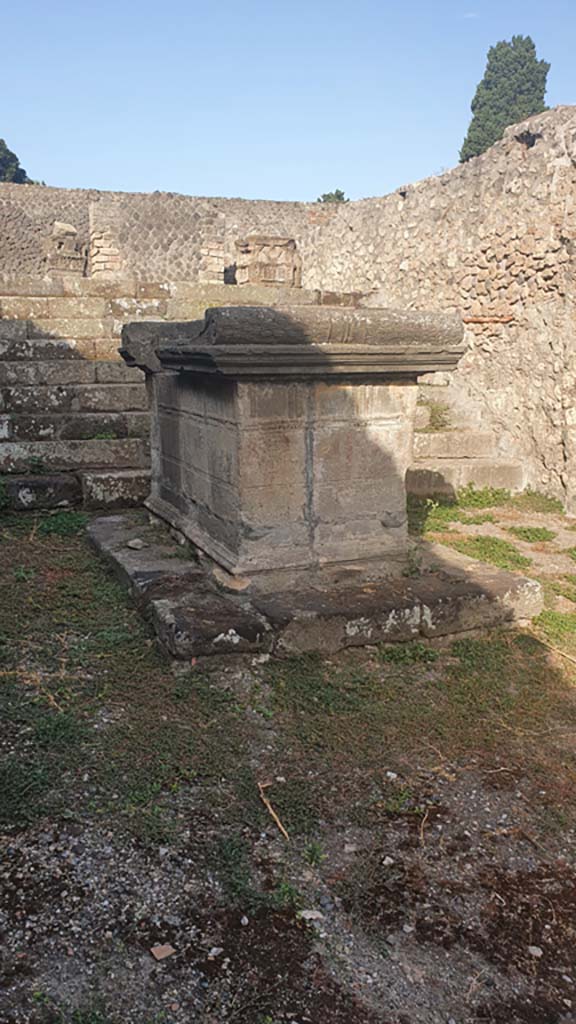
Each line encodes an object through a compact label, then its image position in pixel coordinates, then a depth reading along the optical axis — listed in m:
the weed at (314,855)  2.29
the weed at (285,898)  2.09
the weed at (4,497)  5.99
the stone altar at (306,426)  3.70
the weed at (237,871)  2.12
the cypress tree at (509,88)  43.53
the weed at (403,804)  2.56
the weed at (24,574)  4.56
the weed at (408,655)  3.67
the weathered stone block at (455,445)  8.24
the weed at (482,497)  7.71
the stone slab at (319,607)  3.53
